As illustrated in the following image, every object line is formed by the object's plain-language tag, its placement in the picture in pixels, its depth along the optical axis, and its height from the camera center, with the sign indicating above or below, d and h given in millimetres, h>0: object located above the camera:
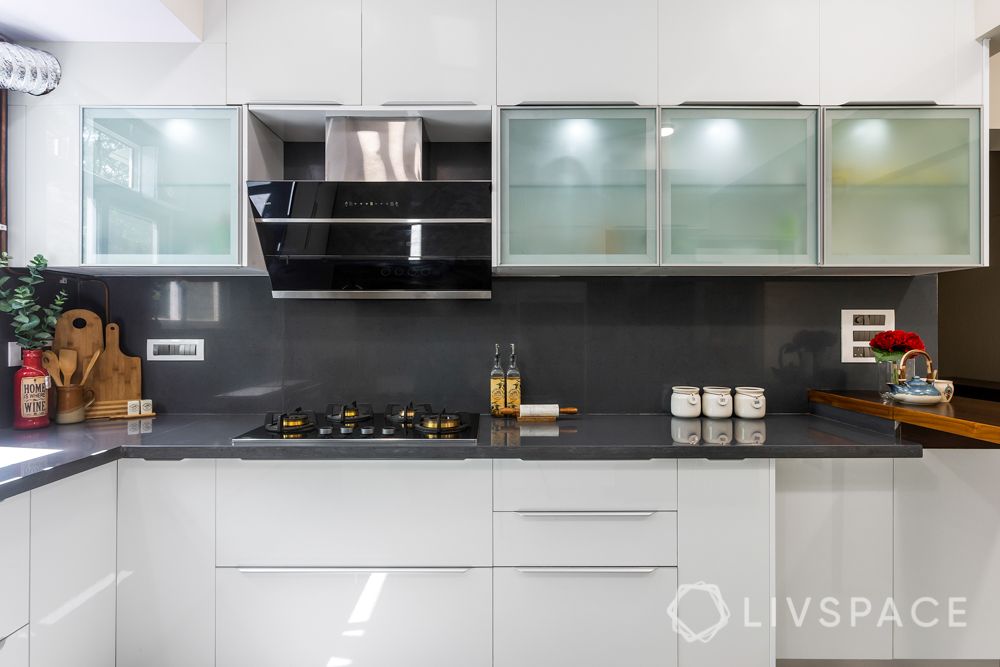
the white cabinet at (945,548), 1755 -720
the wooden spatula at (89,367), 2020 -138
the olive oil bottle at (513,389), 2119 -227
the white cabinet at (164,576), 1573 -739
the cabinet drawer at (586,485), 1594 -464
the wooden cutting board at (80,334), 2043 -9
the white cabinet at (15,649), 1222 -759
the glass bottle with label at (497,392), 2107 -238
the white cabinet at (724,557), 1589 -681
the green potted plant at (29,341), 1824 -35
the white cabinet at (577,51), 1854 +1009
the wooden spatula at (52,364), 1957 -122
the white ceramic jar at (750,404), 2020 -272
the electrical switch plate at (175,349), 2217 -72
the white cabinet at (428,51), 1859 +1007
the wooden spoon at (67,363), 1974 -119
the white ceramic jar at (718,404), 2012 -271
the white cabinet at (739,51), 1851 +1010
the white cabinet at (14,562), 1221 -551
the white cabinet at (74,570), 1324 -649
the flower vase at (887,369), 1925 -130
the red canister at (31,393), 1839 -220
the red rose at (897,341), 1898 -23
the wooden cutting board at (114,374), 2125 -174
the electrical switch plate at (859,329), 2219 +24
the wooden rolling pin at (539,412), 2012 -304
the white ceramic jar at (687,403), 2029 -270
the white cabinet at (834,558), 1727 -747
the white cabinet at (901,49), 1845 +1015
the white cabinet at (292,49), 1856 +1011
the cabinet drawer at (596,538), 1590 -624
